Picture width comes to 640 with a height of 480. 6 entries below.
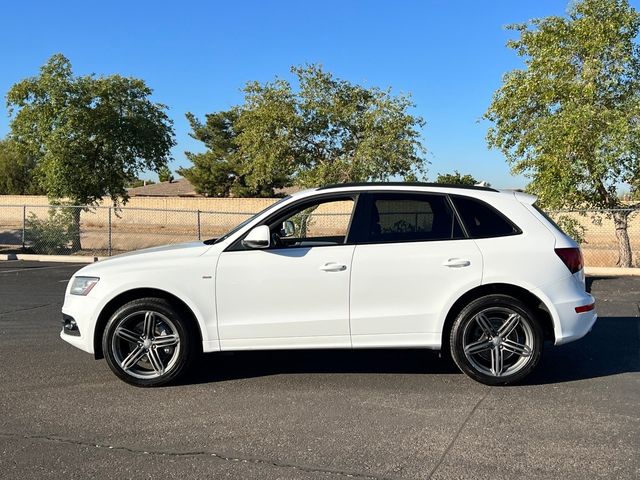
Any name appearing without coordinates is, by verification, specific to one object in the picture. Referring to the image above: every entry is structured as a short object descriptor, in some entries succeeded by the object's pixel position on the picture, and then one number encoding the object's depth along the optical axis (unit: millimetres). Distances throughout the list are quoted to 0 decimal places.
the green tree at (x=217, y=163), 52062
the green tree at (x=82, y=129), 19266
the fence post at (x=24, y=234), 19000
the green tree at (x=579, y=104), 14070
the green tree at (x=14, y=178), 58562
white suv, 5309
